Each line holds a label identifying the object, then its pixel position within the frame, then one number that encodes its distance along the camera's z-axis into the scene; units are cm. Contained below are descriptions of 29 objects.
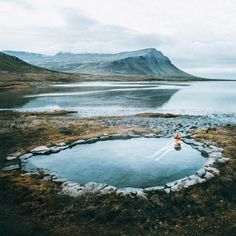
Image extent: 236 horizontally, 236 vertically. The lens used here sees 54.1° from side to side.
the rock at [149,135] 2432
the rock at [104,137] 2355
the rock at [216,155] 1819
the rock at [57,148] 2018
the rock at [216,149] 1964
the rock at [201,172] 1527
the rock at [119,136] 2396
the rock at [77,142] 2159
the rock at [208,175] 1495
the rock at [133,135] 2424
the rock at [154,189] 1342
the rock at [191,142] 2179
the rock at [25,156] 1848
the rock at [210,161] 1675
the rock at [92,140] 2277
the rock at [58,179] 1475
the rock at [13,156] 1837
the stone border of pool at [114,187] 1347
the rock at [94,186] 1359
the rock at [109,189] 1341
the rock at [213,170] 1553
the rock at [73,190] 1326
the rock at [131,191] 1309
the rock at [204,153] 1929
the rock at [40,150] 1967
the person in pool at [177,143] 2092
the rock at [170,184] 1392
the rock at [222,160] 1723
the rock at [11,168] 1656
